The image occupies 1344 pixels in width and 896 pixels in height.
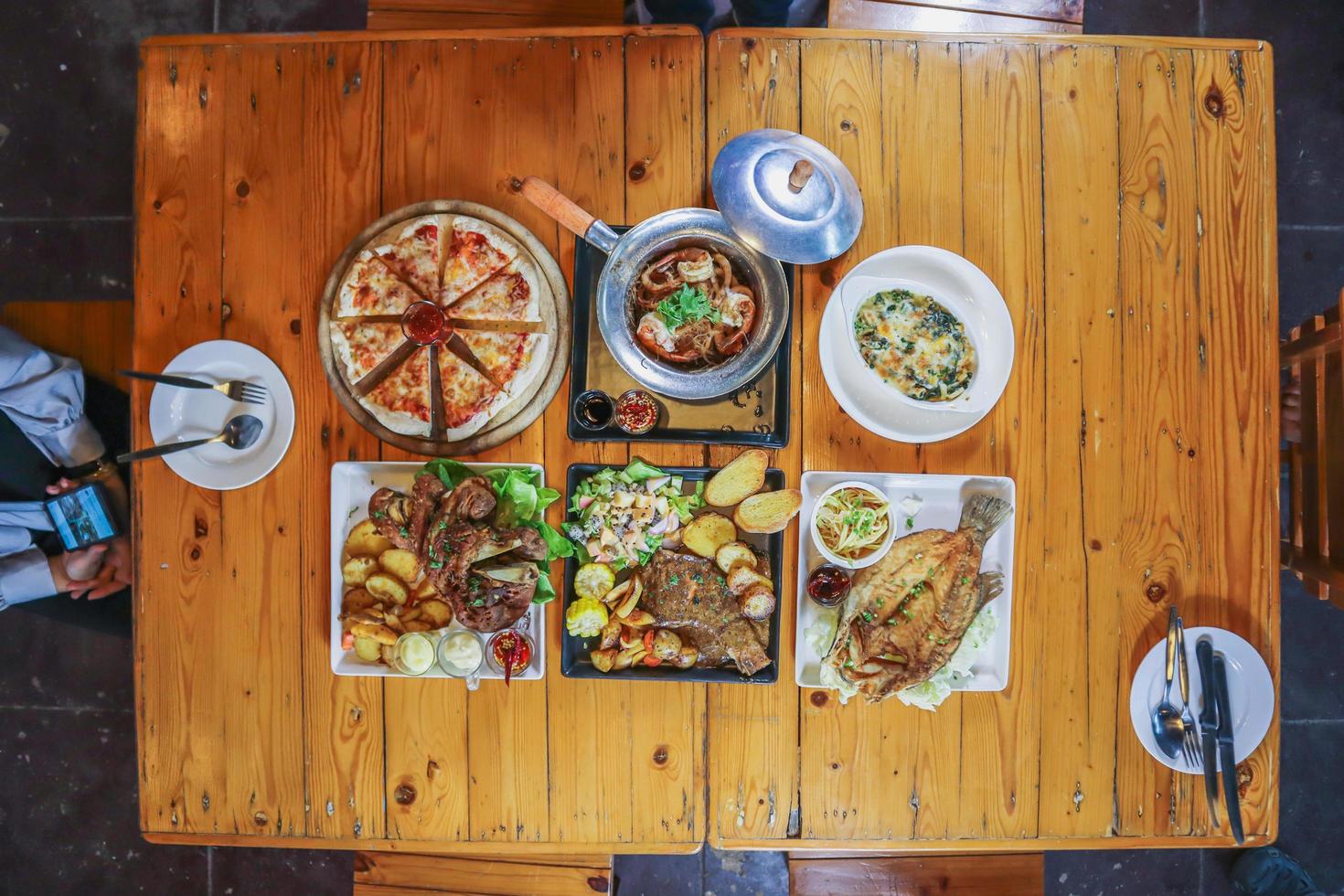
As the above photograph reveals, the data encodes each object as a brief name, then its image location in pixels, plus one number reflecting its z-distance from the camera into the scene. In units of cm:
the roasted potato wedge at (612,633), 235
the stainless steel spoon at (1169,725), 239
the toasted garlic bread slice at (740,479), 234
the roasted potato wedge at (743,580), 231
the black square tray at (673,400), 239
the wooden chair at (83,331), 288
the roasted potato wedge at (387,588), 234
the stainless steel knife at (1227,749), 231
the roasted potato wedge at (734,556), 234
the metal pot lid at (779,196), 212
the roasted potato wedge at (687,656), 235
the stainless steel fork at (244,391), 239
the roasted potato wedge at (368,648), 234
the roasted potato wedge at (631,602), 234
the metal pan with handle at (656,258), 226
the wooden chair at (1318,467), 252
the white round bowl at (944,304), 228
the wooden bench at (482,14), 276
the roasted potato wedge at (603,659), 236
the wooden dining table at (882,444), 245
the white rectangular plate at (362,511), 235
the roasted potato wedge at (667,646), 233
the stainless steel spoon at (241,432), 240
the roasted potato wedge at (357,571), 237
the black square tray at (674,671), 235
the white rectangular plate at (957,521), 236
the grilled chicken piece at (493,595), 213
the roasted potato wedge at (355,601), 237
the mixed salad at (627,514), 232
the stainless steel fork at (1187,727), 238
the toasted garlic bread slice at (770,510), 230
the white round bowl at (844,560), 230
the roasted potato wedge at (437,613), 238
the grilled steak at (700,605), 234
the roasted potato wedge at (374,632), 231
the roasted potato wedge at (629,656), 236
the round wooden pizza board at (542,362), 238
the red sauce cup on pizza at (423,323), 230
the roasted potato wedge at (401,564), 238
